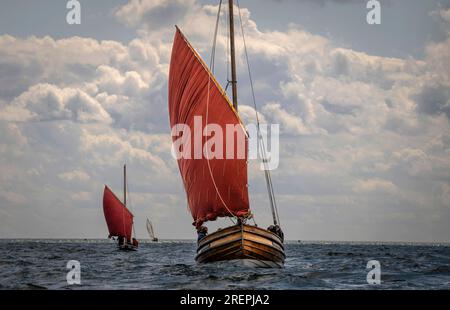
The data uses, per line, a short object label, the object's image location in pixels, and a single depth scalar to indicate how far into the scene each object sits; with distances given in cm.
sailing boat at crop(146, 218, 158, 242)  10956
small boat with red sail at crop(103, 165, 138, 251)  7681
